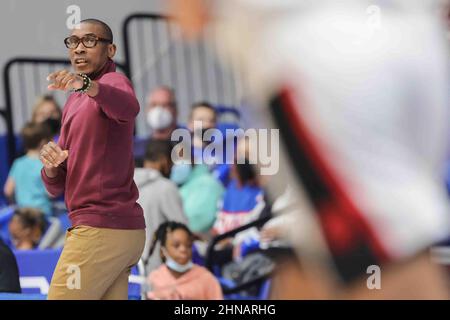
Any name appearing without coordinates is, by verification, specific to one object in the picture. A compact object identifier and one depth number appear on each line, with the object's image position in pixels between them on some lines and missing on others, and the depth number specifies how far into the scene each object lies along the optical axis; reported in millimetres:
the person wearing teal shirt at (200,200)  15594
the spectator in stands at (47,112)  16797
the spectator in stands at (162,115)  16469
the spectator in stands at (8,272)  12133
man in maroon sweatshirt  8523
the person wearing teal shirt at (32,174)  16266
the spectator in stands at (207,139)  16641
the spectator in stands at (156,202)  13797
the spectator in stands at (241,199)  15422
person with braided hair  13156
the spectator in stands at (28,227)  15297
